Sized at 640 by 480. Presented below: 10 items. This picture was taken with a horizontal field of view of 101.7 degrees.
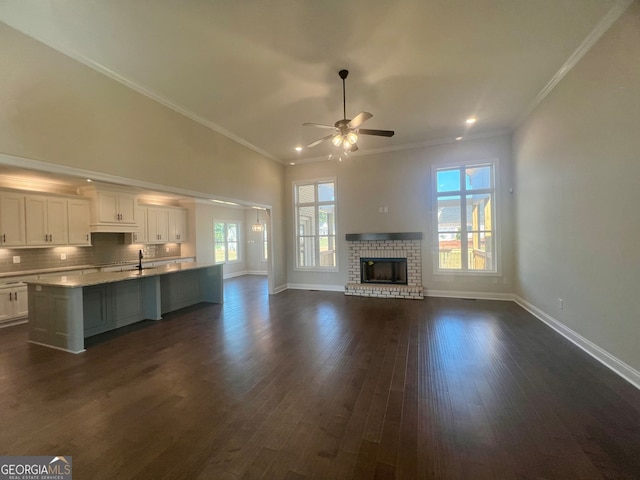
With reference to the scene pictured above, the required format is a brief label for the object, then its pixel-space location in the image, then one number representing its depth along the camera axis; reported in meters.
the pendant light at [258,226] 9.36
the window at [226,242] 9.10
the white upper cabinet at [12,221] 4.38
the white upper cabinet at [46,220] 4.71
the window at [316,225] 6.86
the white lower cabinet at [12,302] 4.29
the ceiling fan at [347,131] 3.22
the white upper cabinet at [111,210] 5.48
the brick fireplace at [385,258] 5.94
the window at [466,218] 5.59
